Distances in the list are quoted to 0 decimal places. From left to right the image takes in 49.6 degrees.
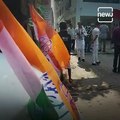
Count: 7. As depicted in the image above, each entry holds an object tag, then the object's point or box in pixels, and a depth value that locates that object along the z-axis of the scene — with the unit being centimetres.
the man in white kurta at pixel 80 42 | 501
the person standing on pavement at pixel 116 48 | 399
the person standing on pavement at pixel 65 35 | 334
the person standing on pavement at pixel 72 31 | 676
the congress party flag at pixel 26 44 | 90
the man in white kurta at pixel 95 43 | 461
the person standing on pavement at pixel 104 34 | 661
